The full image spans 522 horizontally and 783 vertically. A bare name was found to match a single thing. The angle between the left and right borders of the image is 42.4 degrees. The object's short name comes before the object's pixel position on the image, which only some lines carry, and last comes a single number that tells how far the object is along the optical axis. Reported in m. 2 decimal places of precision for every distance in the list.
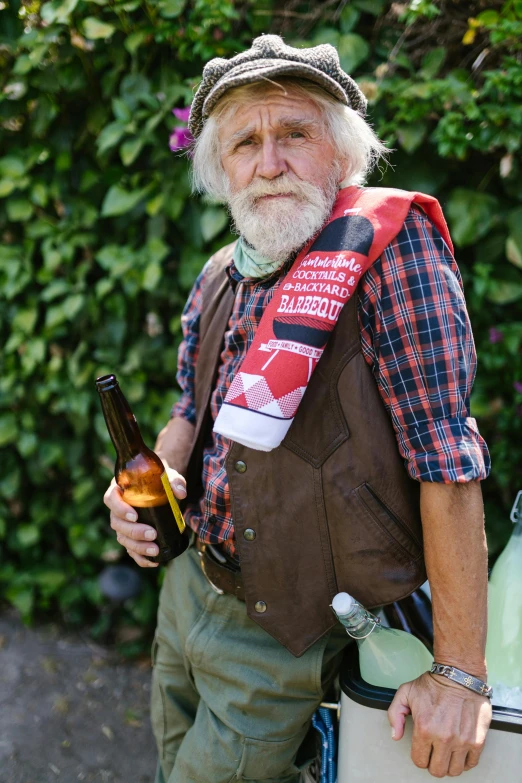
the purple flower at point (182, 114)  2.47
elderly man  1.37
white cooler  1.33
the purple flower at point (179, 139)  2.49
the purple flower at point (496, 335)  2.26
